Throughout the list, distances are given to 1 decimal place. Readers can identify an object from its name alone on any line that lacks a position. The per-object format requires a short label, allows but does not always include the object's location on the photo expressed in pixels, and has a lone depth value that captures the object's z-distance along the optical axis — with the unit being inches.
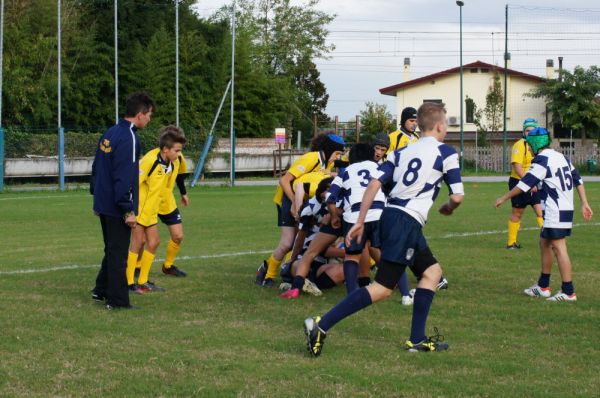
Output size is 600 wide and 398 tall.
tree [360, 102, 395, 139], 2336.4
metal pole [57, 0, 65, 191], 1323.8
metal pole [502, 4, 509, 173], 2012.8
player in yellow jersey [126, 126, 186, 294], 387.7
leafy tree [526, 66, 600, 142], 2255.2
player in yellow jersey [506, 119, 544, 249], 555.2
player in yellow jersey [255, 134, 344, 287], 391.9
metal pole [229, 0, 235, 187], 1437.0
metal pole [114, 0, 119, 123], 1554.5
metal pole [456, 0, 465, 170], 1984.5
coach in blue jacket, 334.0
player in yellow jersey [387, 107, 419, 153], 459.9
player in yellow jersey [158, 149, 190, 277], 411.2
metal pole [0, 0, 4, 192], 1266.0
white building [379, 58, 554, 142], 2561.5
